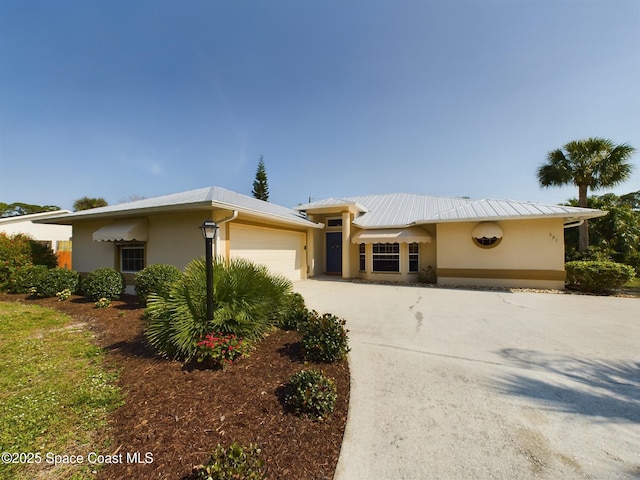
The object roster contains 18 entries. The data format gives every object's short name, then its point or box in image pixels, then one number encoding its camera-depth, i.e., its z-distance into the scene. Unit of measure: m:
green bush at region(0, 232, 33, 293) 11.34
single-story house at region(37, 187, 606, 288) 10.35
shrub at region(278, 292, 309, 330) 6.08
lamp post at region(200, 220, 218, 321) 4.61
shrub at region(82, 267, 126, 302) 9.15
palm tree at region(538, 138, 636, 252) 16.06
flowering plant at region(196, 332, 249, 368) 4.15
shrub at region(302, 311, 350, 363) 4.56
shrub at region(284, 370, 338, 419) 3.17
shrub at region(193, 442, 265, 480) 2.05
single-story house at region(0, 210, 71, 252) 20.06
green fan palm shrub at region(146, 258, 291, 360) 4.55
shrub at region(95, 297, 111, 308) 8.58
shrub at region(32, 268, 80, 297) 10.29
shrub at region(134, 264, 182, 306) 8.09
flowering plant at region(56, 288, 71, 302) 9.78
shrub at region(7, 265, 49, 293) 10.86
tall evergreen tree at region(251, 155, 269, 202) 46.72
